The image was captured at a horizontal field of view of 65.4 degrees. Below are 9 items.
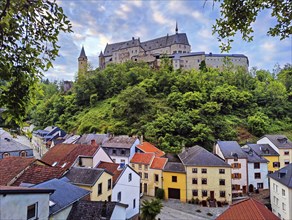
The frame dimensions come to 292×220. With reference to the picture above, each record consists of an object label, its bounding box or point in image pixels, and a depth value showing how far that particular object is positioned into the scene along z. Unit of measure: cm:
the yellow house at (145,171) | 2820
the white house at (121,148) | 3009
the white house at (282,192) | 1990
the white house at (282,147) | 3133
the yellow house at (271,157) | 3150
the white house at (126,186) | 1777
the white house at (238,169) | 2858
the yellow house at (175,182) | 2673
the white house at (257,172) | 2905
